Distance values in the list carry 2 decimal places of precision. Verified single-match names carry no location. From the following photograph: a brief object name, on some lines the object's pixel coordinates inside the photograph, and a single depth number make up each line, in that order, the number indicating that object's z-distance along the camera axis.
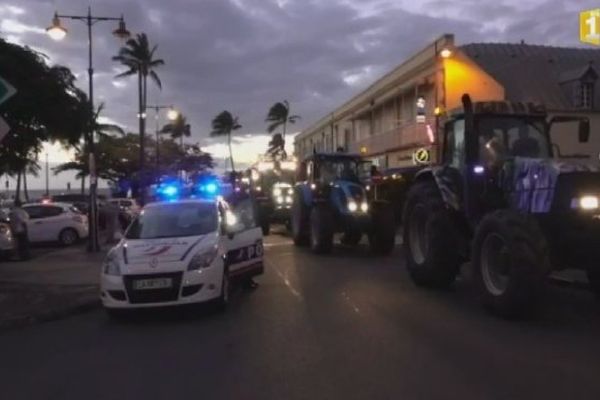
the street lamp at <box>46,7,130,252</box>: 22.89
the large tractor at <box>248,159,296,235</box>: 29.08
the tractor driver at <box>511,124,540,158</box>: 12.16
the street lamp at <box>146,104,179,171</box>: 46.57
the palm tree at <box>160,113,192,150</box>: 96.88
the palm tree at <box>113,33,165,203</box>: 56.44
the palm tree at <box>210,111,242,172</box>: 107.69
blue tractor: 20.23
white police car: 10.96
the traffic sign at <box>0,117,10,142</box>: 11.66
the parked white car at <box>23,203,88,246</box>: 27.12
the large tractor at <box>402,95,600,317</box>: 9.85
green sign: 11.52
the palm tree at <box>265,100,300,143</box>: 88.88
